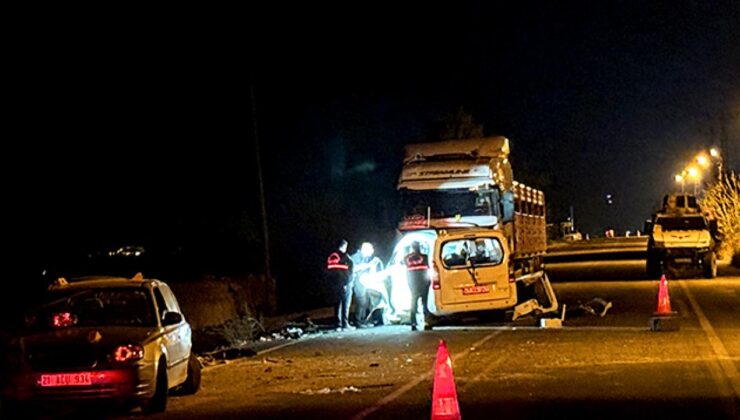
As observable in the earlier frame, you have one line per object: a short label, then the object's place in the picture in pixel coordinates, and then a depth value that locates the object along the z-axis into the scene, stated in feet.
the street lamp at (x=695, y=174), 268.82
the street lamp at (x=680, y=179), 333.05
